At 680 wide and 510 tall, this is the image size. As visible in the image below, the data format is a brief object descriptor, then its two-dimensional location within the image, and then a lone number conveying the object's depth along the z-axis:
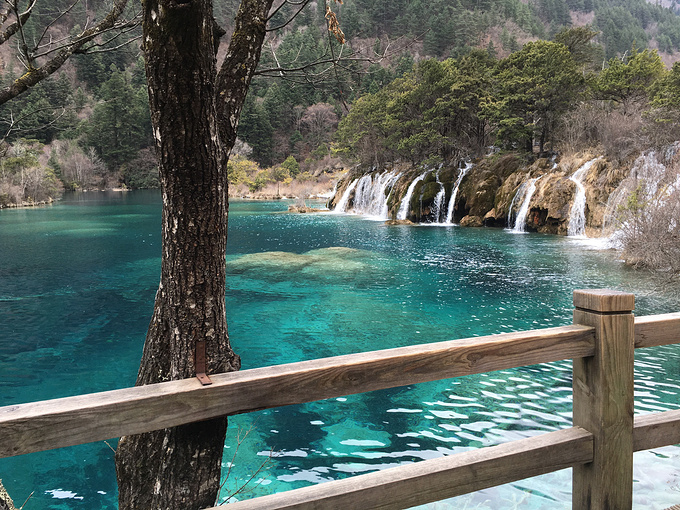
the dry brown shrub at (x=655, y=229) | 10.02
